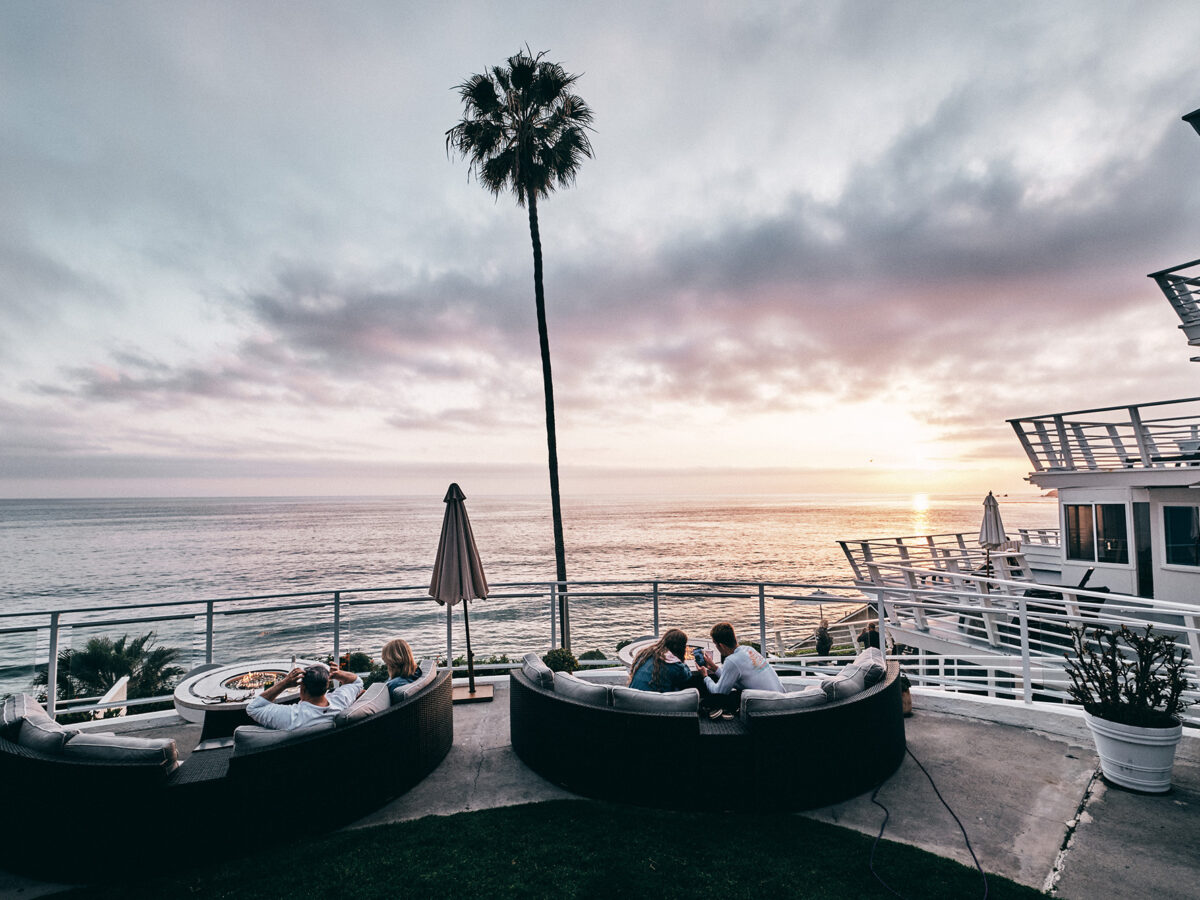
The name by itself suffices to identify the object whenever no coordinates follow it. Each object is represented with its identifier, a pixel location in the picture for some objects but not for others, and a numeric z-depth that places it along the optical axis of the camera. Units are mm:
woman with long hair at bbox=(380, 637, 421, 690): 5211
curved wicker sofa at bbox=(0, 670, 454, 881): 3498
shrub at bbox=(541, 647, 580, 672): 7629
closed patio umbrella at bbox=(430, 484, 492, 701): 6648
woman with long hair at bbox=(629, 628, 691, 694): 5039
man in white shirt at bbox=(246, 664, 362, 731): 4238
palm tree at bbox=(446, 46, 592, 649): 13836
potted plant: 4238
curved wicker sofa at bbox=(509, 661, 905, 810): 4164
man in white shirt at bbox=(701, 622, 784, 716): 4875
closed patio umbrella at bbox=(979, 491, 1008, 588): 13734
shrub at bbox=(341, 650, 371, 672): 10612
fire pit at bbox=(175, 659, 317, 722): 5117
